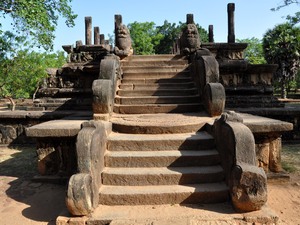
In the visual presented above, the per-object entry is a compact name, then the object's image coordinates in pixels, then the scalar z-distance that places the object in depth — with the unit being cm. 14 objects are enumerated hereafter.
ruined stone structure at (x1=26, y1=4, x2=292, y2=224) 308
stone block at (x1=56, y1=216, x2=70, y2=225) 276
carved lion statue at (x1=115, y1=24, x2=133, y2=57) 748
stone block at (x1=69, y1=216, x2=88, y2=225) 275
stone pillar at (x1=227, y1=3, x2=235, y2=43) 970
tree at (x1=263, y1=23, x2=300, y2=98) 2373
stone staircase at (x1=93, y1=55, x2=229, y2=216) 312
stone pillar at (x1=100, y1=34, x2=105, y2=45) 2026
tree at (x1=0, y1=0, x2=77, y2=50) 925
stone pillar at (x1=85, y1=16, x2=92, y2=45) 1140
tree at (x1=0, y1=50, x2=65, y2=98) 1442
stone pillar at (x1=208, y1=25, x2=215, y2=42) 1634
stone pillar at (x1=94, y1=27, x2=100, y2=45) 1661
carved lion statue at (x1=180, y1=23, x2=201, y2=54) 693
